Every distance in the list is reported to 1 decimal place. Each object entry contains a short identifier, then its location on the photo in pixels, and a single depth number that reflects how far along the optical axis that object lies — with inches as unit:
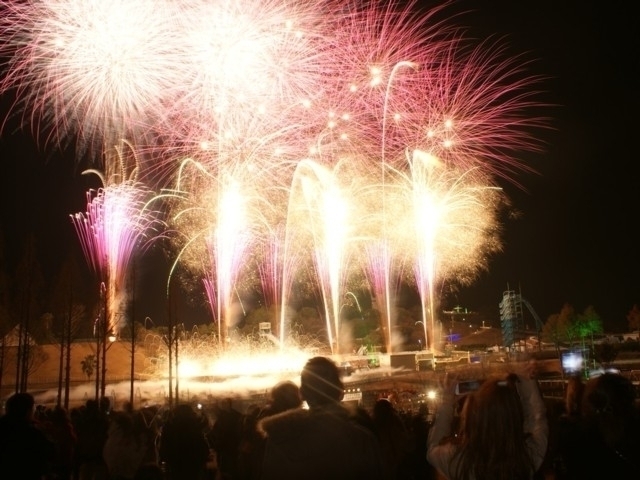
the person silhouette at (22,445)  222.1
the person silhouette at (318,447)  139.3
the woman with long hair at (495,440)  137.6
